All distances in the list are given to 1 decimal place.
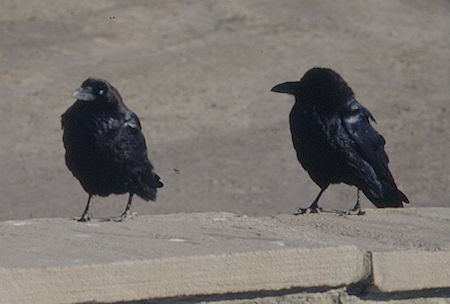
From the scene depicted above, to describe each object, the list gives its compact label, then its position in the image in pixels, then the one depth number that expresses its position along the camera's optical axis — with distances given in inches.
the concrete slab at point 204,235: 247.3
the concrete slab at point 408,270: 254.1
